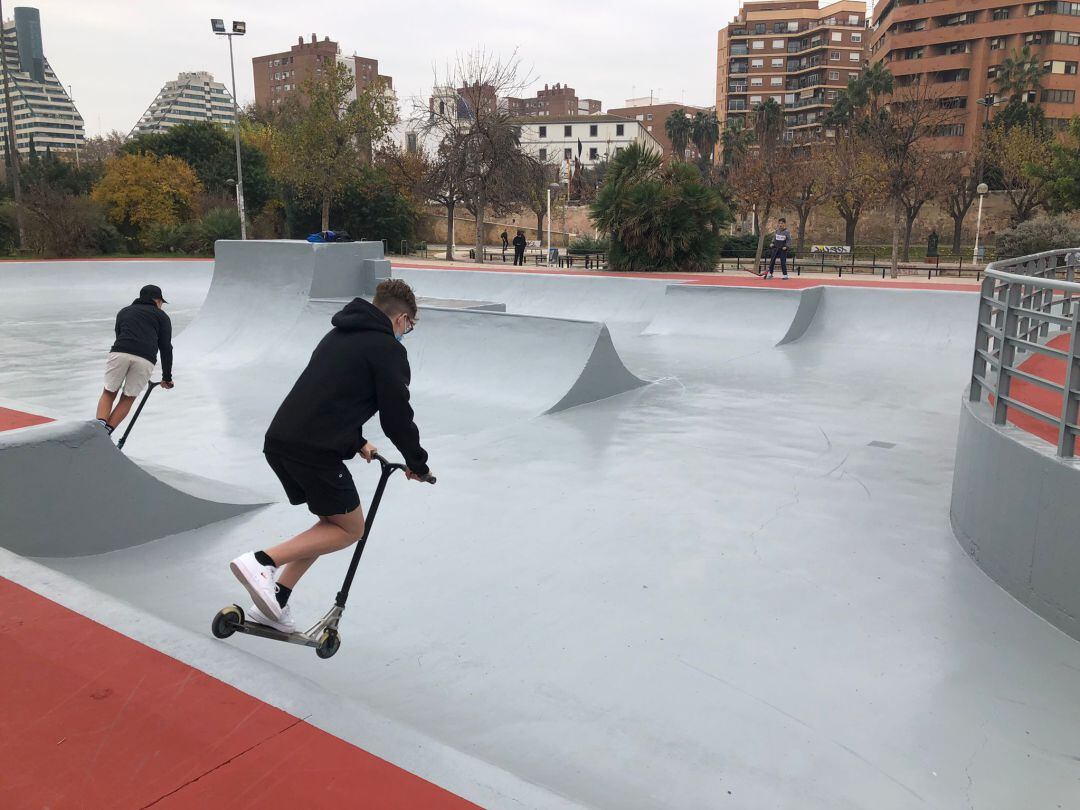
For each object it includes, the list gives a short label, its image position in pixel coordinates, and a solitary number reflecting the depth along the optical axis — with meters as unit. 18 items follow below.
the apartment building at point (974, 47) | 61.78
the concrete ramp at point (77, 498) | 4.35
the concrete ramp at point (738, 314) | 13.96
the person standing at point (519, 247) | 29.49
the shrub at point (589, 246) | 32.59
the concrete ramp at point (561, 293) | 17.00
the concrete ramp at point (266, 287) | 13.23
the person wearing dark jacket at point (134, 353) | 6.62
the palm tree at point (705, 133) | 93.88
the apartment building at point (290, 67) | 143.98
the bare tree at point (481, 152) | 29.58
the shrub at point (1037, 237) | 26.06
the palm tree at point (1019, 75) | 58.81
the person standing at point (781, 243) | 19.69
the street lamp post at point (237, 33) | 33.62
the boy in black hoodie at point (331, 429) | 3.13
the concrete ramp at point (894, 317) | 13.11
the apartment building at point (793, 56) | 92.56
